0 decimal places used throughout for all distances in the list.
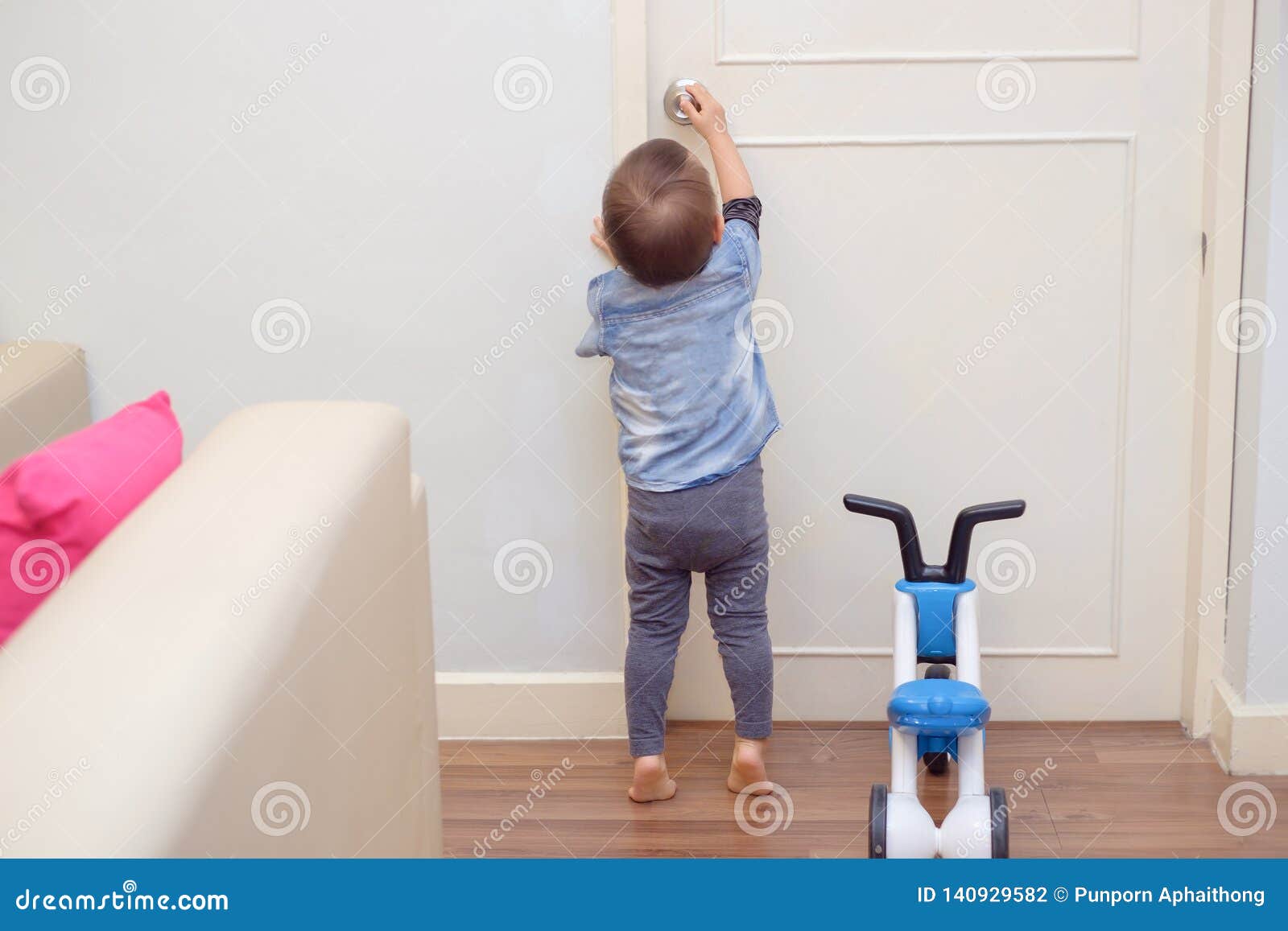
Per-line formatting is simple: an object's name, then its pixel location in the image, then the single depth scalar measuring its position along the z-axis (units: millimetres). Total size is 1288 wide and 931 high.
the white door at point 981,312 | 2131
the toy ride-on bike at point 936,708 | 1643
